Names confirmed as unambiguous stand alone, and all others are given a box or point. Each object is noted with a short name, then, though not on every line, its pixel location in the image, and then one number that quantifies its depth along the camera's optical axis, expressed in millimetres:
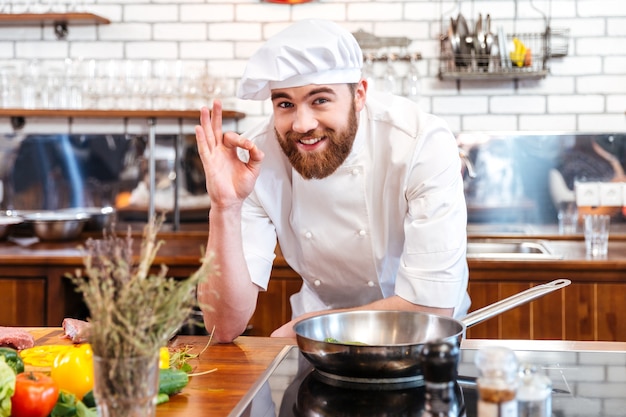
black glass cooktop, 1512
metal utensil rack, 4191
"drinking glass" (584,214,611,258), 3770
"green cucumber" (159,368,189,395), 1593
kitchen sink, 4023
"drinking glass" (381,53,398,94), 4305
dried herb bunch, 1164
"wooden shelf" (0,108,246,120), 4328
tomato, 1398
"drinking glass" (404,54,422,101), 4344
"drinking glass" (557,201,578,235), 4352
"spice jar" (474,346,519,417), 1163
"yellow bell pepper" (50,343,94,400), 1554
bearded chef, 2326
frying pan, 1608
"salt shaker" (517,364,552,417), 1235
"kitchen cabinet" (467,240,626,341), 3535
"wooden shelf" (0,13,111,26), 4340
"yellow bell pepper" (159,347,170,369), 1663
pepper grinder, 1153
